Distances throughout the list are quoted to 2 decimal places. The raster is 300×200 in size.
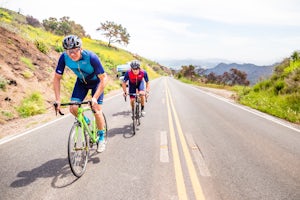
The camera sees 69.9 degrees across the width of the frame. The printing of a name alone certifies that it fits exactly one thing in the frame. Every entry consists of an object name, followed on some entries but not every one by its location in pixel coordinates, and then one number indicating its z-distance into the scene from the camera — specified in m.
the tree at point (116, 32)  86.39
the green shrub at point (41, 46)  15.89
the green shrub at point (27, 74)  11.10
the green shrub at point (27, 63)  12.05
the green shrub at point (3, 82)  8.91
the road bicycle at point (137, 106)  7.12
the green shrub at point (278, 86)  14.17
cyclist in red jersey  7.02
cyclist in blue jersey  3.74
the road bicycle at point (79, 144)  3.67
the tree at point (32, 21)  57.49
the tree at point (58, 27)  65.10
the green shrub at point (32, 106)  8.66
